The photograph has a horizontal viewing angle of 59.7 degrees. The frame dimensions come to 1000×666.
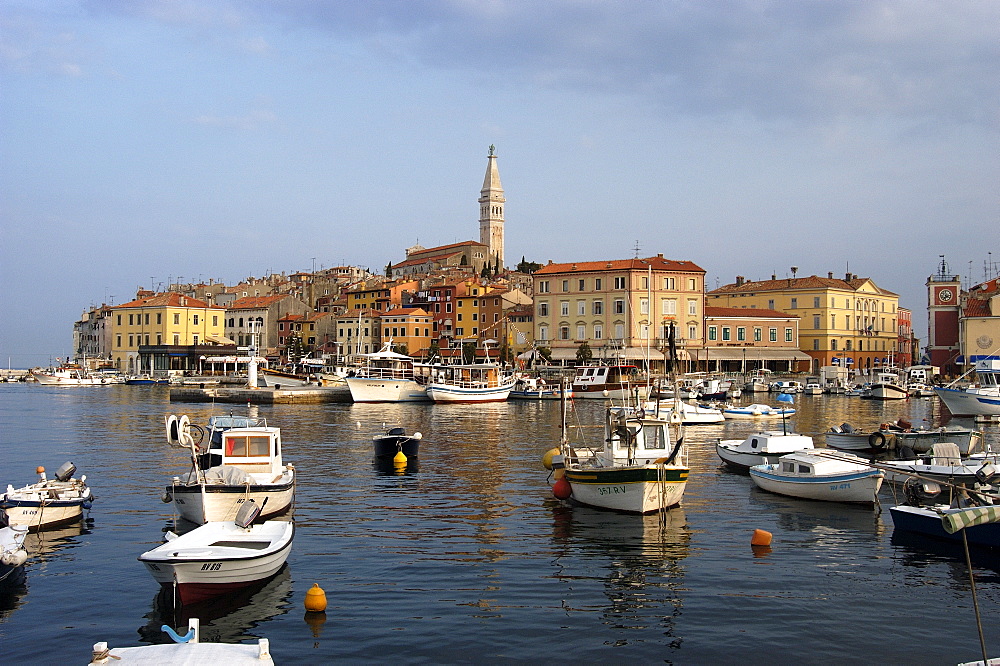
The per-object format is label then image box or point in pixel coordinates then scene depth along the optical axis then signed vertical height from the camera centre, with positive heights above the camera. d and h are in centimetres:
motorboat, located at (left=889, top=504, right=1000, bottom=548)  1808 -371
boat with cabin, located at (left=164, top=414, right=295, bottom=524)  1877 -274
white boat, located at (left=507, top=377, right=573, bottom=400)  7831 -303
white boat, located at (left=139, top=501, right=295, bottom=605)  1409 -331
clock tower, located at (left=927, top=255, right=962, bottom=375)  9269 +401
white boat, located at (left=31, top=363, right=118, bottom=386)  11506 -245
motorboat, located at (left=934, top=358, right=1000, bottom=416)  5606 -287
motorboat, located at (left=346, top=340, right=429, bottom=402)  7488 -265
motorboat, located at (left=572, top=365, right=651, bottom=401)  7762 -243
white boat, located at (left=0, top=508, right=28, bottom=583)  1525 -342
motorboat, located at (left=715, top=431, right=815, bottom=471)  2977 -321
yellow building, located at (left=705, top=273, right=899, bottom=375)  11344 +583
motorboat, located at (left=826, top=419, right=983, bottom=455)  3111 -305
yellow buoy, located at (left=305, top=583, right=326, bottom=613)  1436 -401
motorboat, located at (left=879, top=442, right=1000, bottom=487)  2316 -315
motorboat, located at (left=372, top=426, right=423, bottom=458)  3331 -337
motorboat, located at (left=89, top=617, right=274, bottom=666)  977 -339
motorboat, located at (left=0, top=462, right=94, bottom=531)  2002 -334
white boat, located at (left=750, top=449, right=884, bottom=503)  2319 -335
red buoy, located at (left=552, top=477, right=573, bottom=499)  2328 -353
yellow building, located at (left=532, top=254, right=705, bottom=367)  9650 +573
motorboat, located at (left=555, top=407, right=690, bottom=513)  2105 -279
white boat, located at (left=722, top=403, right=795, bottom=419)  5441 -351
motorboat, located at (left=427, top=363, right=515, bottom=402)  7181 -253
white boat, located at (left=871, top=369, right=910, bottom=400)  7800 -320
